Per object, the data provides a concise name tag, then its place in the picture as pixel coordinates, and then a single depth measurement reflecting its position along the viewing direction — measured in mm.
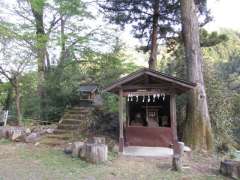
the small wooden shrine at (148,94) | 7238
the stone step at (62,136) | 8484
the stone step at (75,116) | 9781
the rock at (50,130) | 9149
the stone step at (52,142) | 8023
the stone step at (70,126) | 9211
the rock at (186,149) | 7305
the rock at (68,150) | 6938
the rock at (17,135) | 8491
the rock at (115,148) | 7340
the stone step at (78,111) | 10127
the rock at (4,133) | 8758
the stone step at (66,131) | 8942
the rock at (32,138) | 8320
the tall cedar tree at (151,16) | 10898
